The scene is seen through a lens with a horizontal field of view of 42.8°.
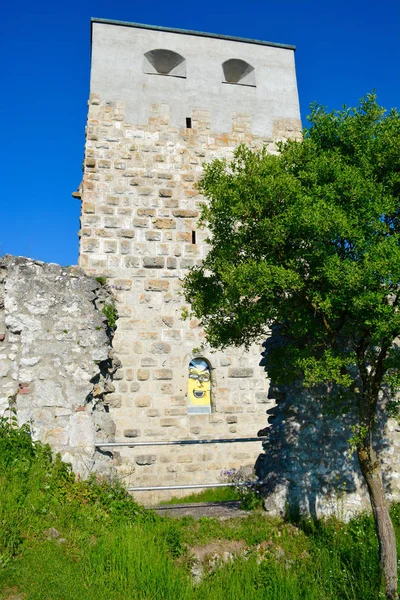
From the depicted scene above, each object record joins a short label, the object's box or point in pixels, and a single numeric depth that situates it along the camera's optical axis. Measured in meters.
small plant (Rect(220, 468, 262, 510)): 6.63
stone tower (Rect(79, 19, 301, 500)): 9.84
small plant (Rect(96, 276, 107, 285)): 7.32
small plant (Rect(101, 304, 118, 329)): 7.29
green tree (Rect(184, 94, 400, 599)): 5.04
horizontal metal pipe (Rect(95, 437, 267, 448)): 6.43
